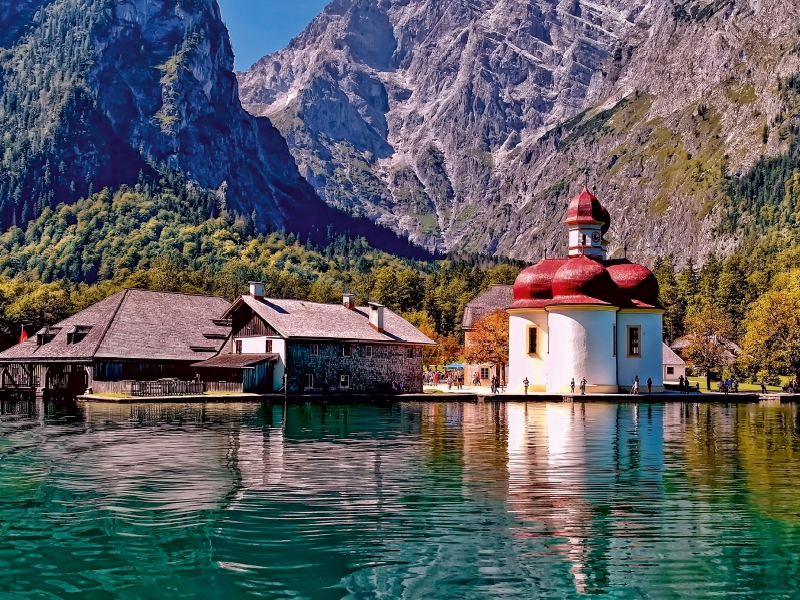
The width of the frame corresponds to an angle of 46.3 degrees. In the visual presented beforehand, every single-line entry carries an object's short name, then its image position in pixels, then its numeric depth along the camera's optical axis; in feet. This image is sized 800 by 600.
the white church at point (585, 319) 236.02
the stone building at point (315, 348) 238.07
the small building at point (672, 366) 342.85
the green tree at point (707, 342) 321.93
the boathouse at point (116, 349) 232.94
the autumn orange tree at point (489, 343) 295.48
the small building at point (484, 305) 327.47
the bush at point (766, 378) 283.53
